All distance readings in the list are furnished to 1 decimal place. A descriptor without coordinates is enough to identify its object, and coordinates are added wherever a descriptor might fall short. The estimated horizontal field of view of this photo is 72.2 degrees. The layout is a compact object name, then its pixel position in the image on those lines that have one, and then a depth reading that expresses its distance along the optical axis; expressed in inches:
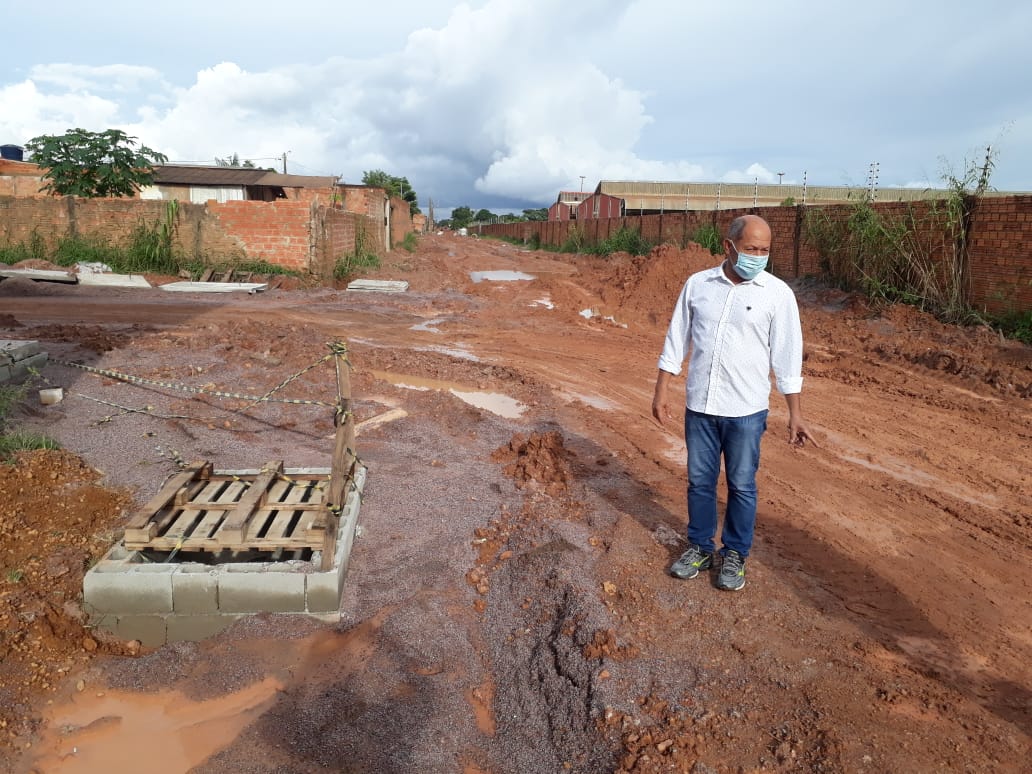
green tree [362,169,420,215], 2142.0
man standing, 127.3
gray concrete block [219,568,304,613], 135.9
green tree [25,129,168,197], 718.5
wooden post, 143.9
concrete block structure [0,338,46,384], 247.9
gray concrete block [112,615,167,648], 135.5
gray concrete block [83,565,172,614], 134.7
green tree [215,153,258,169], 1691.7
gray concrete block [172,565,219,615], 134.8
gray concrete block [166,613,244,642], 135.3
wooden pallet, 145.4
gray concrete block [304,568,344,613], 136.8
